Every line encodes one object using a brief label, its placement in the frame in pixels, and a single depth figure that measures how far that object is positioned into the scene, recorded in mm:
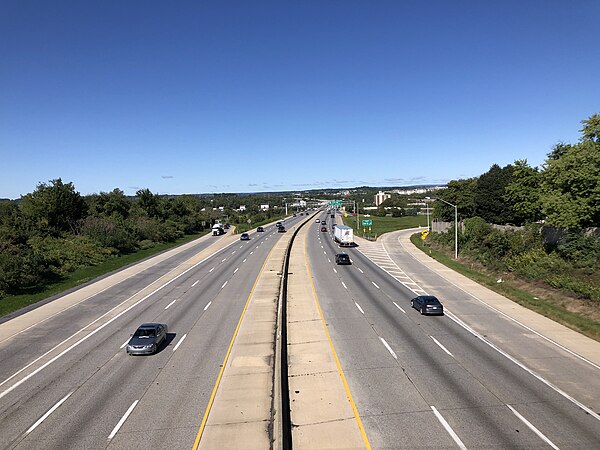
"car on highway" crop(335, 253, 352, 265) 52828
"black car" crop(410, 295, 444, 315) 29031
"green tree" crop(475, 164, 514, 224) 66938
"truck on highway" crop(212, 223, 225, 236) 101556
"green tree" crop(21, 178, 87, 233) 66750
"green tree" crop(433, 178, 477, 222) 73375
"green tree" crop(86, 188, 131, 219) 86062
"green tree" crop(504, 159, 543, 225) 57656
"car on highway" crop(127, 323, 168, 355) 21828
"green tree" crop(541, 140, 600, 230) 38094
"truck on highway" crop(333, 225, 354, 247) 72562
